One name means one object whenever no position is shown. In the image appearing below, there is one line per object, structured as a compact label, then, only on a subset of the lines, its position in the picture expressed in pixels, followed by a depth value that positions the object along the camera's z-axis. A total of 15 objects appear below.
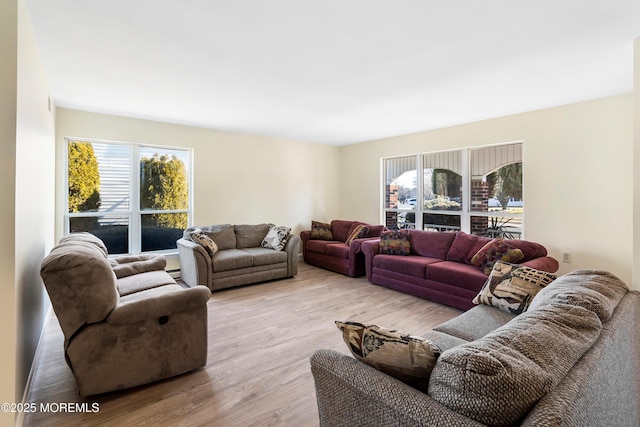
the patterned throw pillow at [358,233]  5.32
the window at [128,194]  4.17
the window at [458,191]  4.39
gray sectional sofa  0.83
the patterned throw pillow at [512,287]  2.22
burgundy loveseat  4.96
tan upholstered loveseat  4.11
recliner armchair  1.83
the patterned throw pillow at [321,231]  5.88
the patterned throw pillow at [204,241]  4.23
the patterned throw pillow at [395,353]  1.07
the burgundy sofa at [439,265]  3.42
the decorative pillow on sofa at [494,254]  3.40
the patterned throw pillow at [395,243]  4.53
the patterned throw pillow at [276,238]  4.88
